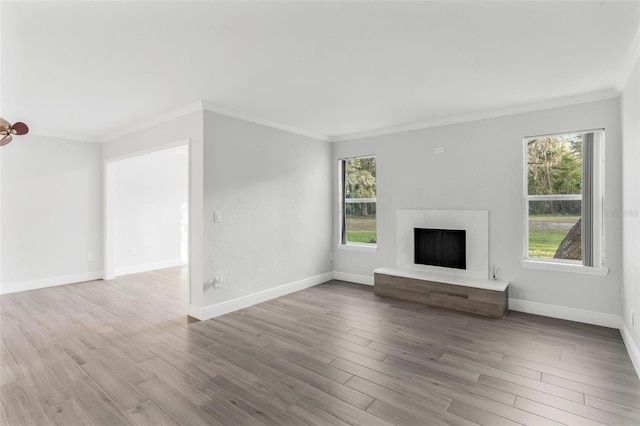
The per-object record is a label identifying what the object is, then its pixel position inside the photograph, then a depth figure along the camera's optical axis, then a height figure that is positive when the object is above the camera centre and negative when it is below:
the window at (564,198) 3.63 +0.13
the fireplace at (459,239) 4.33 -0.40
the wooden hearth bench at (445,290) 3.89 -1.08
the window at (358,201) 5.55 +0.18
